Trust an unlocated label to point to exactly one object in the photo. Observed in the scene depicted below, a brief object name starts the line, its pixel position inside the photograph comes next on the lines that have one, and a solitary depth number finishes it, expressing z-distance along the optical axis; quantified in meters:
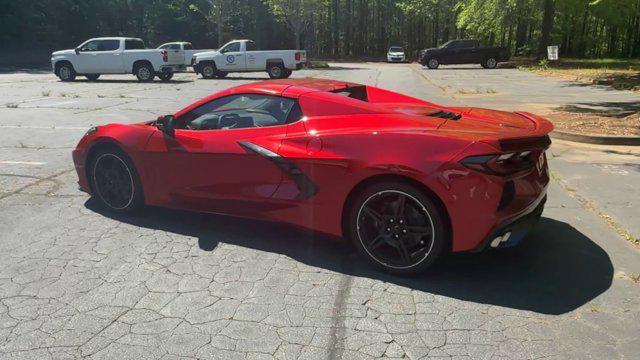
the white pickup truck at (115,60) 22.66
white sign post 29.70
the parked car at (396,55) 45.75
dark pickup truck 32.72
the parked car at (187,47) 27.86
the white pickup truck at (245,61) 24.81
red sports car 3.50
